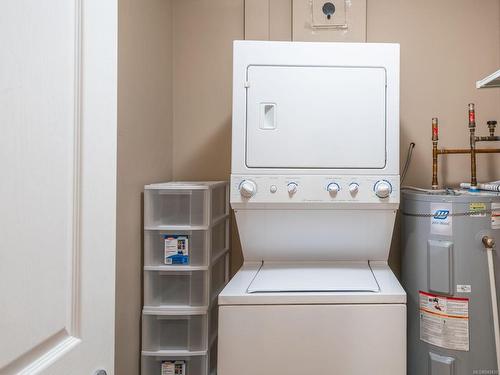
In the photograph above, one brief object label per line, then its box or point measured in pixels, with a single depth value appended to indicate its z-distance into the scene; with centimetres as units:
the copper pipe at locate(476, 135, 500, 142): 180
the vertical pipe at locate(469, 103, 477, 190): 179
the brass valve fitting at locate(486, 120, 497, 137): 185
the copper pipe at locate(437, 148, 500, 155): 185
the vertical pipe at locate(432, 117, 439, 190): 184
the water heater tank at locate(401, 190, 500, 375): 148
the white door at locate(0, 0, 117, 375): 47
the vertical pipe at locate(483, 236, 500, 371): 145
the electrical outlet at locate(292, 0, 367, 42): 205
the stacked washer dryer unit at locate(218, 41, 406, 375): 150
